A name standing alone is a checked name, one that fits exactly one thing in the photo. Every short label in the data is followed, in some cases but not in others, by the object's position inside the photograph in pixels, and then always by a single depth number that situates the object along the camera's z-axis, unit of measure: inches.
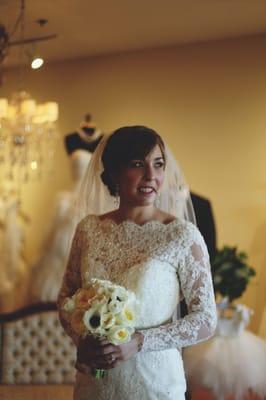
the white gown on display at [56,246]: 186.2
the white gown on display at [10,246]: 204.5
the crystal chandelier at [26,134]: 175.5
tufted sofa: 154.2
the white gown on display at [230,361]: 135.1
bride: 65.6
